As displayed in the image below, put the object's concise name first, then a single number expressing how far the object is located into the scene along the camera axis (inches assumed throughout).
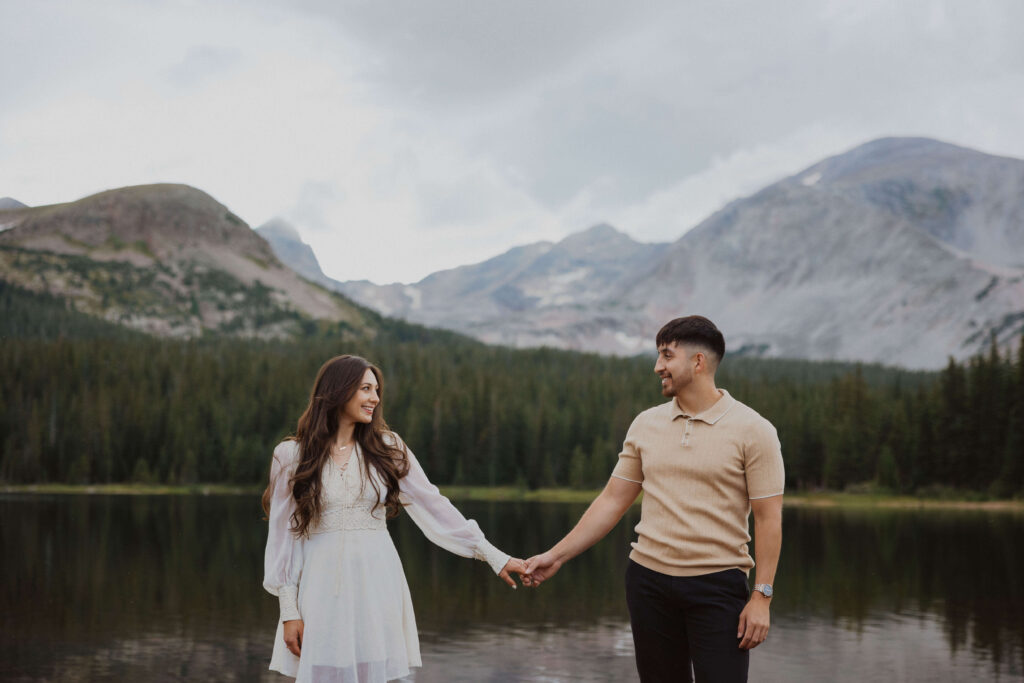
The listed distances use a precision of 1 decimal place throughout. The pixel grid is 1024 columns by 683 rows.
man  262.4
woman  281.1
